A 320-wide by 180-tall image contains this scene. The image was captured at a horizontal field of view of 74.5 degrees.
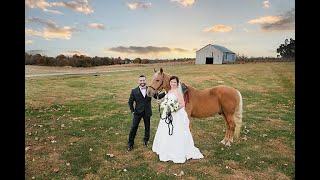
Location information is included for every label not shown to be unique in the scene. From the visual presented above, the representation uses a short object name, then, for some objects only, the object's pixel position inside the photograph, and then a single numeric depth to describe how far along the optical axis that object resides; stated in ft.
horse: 24.64
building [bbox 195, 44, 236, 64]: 155.95
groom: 23.35
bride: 21.42
